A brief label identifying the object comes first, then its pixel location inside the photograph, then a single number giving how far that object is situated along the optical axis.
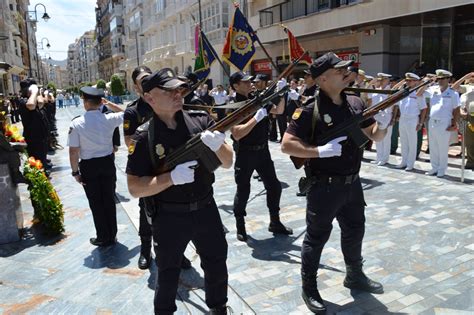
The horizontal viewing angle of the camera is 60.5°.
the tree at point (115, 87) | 52.97
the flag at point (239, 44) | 9.03
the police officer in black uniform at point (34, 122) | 8.04
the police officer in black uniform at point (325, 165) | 3.28
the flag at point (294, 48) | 8.64
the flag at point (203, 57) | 10.47
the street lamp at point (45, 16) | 28.83
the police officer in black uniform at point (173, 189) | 2.70
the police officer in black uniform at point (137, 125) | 4.38
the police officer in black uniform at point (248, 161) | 4.95
